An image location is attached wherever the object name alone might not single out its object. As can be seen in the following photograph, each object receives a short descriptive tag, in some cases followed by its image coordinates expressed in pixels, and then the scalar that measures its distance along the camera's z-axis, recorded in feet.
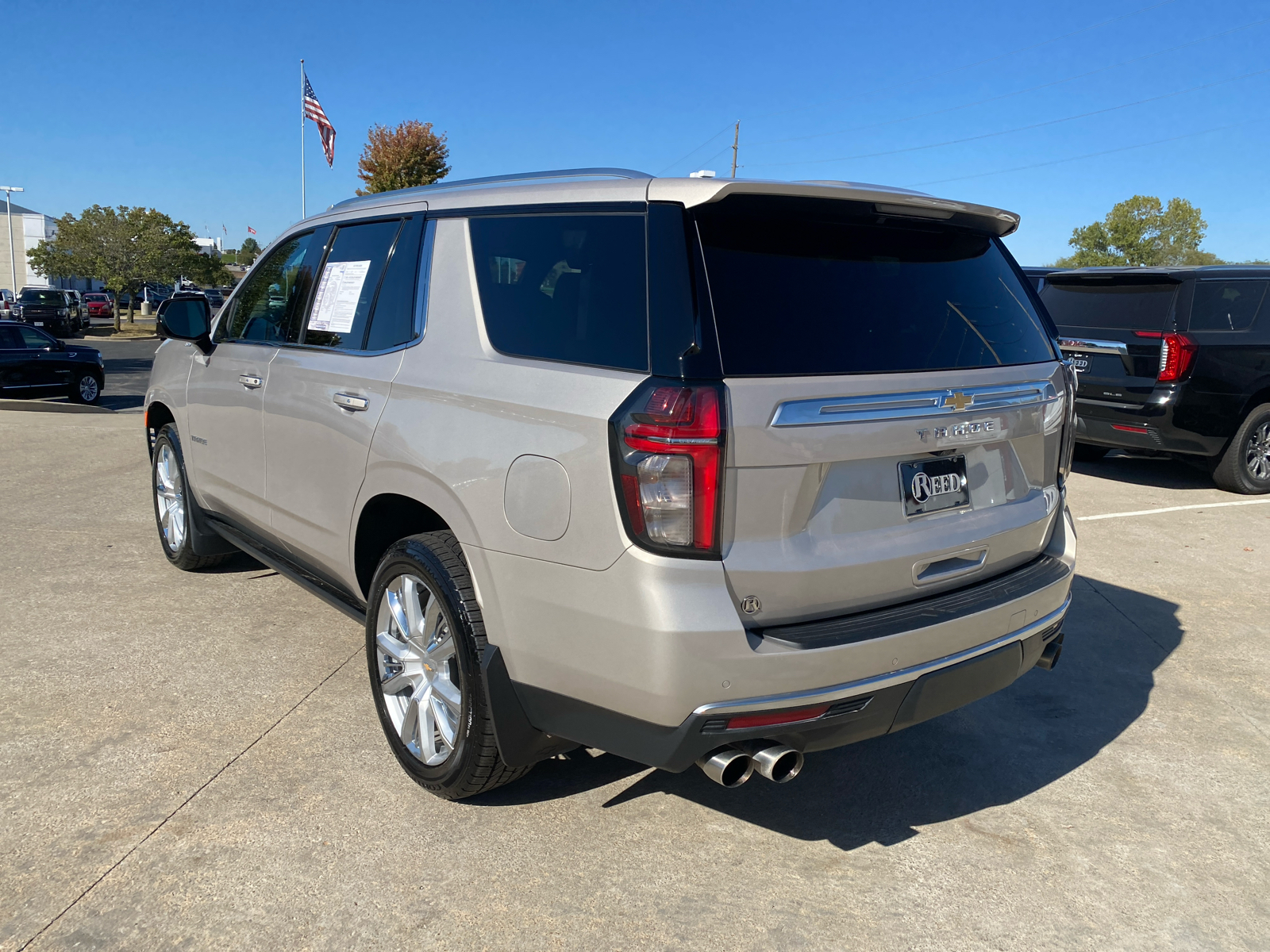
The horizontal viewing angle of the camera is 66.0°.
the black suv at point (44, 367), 55.42
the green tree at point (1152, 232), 287.07
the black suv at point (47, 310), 121.49
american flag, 98.37
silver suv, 7.72
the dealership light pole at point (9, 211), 193.98
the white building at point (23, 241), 262.26
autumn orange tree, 152.15
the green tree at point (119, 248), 152.15
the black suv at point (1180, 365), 27.12
